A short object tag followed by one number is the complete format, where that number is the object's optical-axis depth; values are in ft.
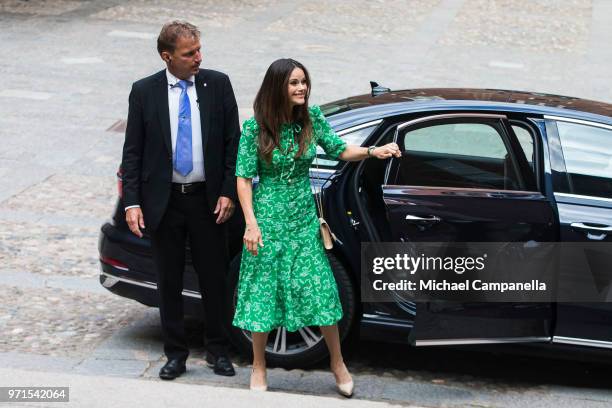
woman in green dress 34.35
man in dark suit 35.96
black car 37.09
